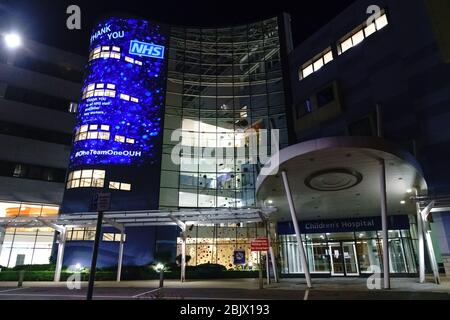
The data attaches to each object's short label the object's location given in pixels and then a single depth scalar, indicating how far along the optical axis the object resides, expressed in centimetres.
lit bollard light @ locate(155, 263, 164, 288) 1995
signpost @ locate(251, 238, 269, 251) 1838
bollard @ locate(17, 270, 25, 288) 2038
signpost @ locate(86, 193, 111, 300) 847
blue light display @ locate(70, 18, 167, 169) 3462
